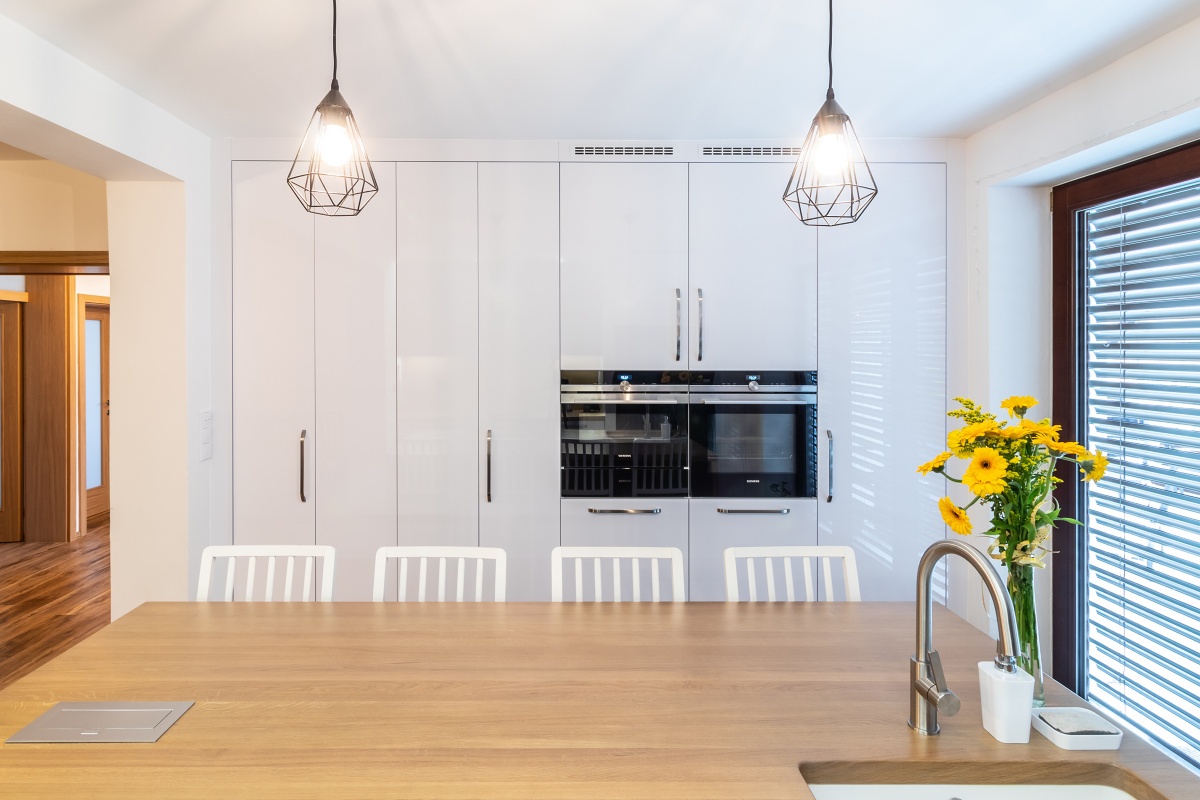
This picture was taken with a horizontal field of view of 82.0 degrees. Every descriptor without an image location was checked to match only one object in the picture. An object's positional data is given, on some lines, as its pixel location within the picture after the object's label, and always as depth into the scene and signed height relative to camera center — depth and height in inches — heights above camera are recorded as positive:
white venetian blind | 84.7 -8.4
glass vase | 48.6 -15.6
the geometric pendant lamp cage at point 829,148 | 55.2 +20.2
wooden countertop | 42.3 -22.8
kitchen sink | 44.6 -25.7
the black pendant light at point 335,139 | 56.2 +21.2
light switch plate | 114.3 -6.6
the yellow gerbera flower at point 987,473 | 46.2 -5.2
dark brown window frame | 103.9 -0.5
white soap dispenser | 45.6 -20.5
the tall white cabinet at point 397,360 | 117.0 +6.2
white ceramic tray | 45.4 -22.7
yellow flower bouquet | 46.9 -6.3
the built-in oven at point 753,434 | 118.3 -6.6
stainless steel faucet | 41.9 -16.5
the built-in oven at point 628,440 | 118.3 -7.6
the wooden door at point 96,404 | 232.1 -2.7
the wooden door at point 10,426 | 208.4 -8.8
